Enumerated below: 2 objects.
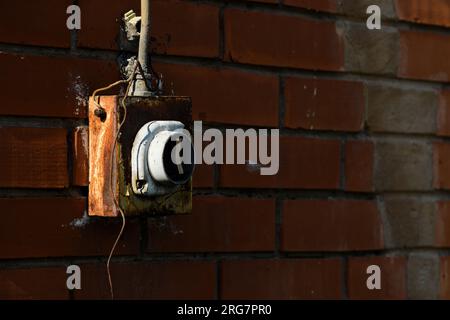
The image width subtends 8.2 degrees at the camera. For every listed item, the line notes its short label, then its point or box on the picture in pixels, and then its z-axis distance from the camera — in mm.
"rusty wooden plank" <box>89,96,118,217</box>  3609
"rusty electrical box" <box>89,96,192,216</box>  3603
